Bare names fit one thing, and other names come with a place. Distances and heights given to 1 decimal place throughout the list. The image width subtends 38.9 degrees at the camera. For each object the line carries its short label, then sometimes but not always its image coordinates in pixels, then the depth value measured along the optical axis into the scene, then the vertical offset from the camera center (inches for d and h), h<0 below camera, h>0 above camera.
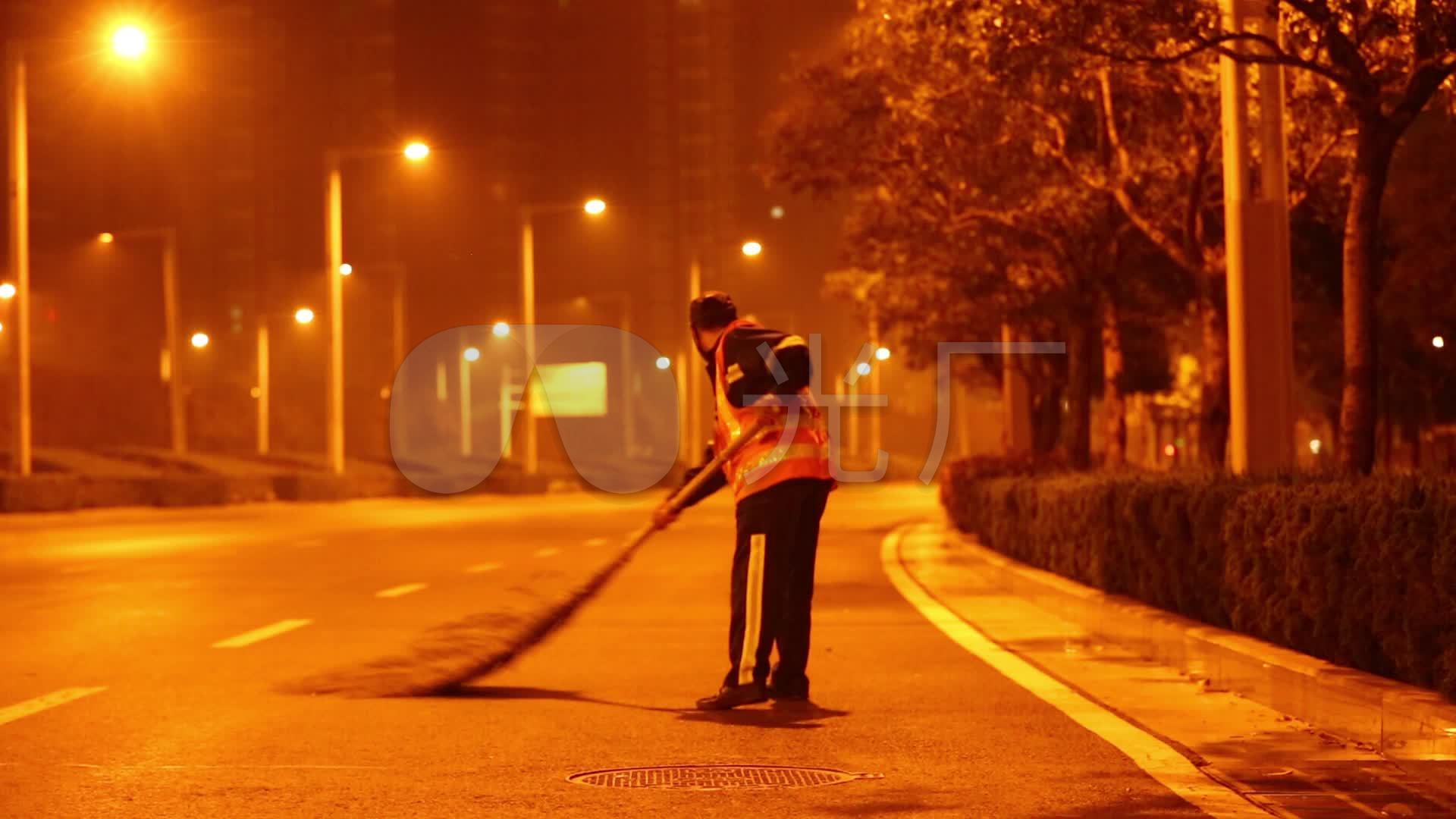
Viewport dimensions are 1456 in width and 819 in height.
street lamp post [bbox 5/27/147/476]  1486.2 +186.9
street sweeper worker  367.2 -5.5
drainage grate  286.4 -45.1
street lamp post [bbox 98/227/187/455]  2236.7 +150.1
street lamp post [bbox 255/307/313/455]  2694.4 +105.1
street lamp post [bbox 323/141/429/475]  1915.6 +163.2
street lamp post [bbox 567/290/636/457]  2967.5 +145.7
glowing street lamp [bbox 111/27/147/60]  1263.5 +260.9
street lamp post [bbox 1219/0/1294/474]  592.7 +46.1
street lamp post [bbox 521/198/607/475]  2338.8 +193.4
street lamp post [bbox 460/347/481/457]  2832.2 +67.9
